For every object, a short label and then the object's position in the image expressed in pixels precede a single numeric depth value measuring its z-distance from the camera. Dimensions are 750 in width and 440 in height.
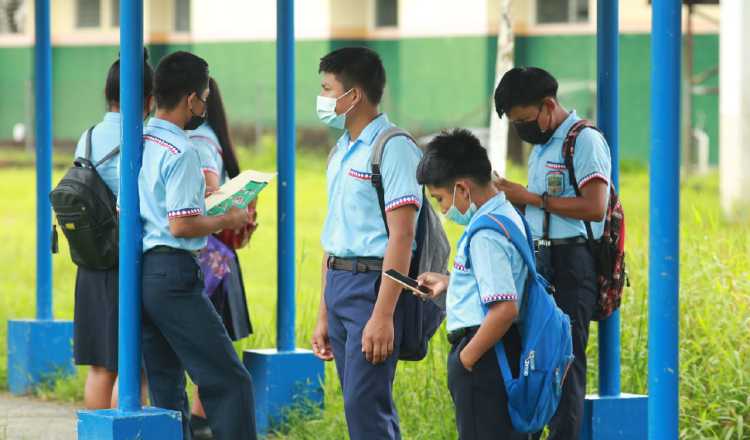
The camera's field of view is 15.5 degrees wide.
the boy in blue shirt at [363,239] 9.32
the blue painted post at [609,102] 11.47
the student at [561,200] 10.18
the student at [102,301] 11.29
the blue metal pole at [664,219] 8.01
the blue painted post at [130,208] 10.10
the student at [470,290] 8.57
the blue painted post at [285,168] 12.90
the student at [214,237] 12.20
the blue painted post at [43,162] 15.05
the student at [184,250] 9.97
